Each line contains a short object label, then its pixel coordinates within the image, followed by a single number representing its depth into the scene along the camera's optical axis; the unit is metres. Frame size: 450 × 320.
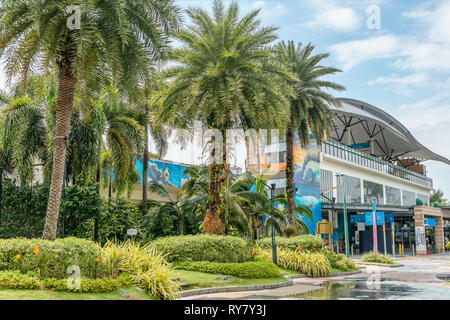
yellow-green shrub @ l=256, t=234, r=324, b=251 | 23.83
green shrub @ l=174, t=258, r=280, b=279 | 17.02
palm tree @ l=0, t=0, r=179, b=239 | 14.19
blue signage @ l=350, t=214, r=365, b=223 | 46.82
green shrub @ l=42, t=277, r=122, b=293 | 10.77
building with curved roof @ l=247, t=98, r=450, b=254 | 42.78
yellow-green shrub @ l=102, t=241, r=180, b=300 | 12.53
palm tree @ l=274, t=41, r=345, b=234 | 28.03
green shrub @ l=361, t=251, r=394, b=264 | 32.08
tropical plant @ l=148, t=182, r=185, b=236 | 28.28
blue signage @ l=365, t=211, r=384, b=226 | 39.36
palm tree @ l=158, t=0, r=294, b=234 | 19.98
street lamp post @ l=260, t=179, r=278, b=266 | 20.55
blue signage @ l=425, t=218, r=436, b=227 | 54.41
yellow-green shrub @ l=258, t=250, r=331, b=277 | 21.48
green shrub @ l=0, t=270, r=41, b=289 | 10.20
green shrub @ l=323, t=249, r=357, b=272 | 24.27
